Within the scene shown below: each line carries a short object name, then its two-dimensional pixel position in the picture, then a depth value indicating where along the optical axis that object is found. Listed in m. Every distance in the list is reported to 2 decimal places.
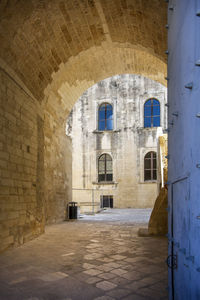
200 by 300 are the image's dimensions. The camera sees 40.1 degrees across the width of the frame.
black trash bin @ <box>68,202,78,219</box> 11.94
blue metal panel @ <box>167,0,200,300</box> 1.95
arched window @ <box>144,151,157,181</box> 19.98
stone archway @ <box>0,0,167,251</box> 5.82
